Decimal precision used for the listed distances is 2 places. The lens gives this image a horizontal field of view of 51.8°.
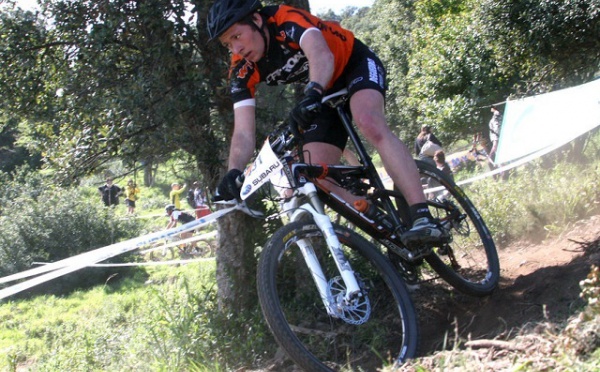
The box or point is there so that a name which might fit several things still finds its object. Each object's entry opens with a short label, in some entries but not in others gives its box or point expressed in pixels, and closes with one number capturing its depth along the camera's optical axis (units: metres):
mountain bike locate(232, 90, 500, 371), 3.08
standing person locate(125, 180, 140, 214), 20.55
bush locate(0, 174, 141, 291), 13.94
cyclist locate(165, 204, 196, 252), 14.85
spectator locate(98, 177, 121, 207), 18.98
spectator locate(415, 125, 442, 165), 10.43
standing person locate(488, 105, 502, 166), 12.32
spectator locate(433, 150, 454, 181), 10.19
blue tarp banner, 7.45
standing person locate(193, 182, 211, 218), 10.91
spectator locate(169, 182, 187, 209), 18.06
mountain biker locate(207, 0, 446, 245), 3.40
